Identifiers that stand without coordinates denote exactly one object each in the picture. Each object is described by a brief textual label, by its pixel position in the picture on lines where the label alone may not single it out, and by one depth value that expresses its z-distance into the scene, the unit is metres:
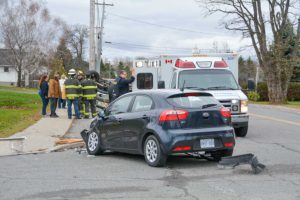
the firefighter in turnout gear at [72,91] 19.69
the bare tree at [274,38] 41.97
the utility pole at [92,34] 27.70
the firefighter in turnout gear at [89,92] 20.17
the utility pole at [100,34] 40.72
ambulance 14.77
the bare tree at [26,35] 60.69
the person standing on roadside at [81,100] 20.59
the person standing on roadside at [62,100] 24.35
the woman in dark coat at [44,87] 20.34
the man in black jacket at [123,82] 17.75
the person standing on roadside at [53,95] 20.11
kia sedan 9.75
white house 87.10
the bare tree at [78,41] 89.12
